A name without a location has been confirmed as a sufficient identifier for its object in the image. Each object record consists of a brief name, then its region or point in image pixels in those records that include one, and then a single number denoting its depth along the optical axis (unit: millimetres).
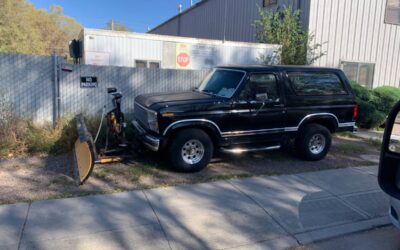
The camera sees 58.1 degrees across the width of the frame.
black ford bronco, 6070
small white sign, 10266
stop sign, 11422
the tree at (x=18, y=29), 26344
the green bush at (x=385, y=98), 11758
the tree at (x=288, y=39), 12086
